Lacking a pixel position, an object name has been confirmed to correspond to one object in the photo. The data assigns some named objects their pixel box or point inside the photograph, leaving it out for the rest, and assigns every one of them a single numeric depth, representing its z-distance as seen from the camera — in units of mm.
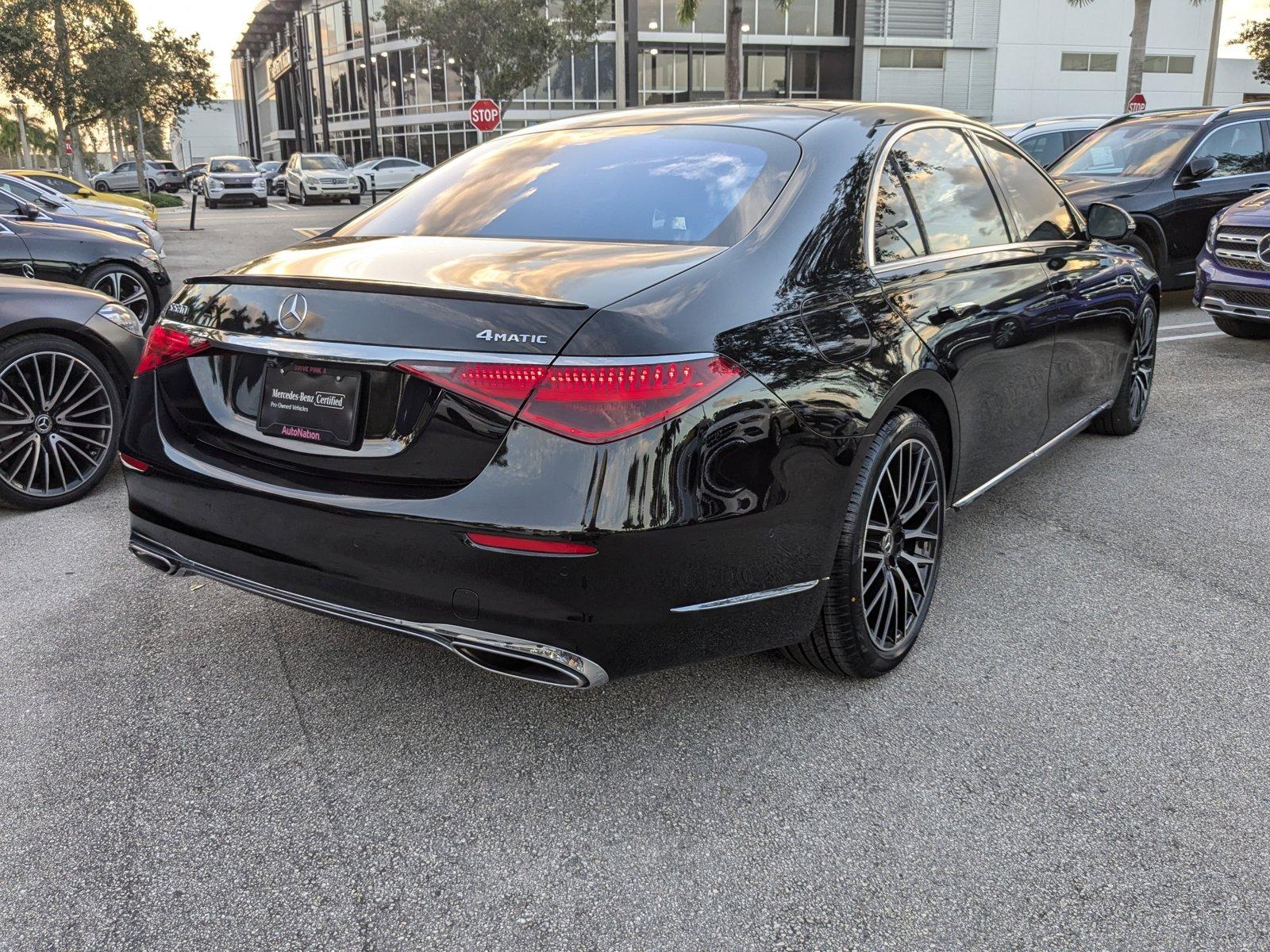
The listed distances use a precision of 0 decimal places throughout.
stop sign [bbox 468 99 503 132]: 20359
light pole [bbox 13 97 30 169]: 36212
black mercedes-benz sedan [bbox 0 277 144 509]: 4695
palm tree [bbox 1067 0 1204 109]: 28375
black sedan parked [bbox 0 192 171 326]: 8352
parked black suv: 9625
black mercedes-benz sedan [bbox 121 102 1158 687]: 2287
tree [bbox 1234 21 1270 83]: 37812
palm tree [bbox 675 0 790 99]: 23797
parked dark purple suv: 7535
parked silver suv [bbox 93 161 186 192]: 49969
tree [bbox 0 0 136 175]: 31516
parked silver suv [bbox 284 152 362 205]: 37906
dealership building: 46031
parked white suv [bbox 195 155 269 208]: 37812
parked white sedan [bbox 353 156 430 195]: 40312
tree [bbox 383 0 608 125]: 35438
